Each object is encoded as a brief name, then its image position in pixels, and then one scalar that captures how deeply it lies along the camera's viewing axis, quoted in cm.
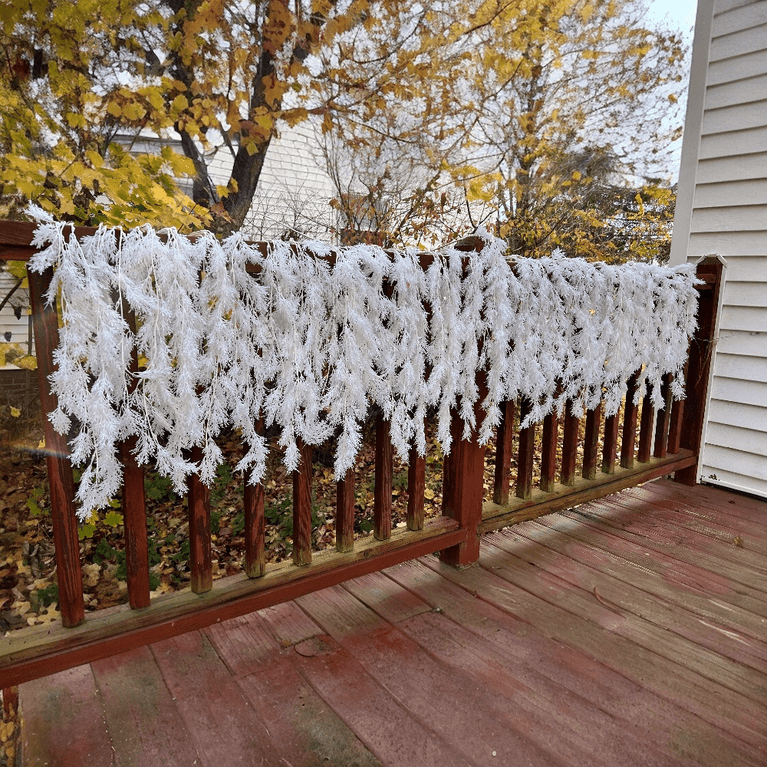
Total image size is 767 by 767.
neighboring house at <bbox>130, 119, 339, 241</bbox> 467
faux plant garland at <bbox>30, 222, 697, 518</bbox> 112
